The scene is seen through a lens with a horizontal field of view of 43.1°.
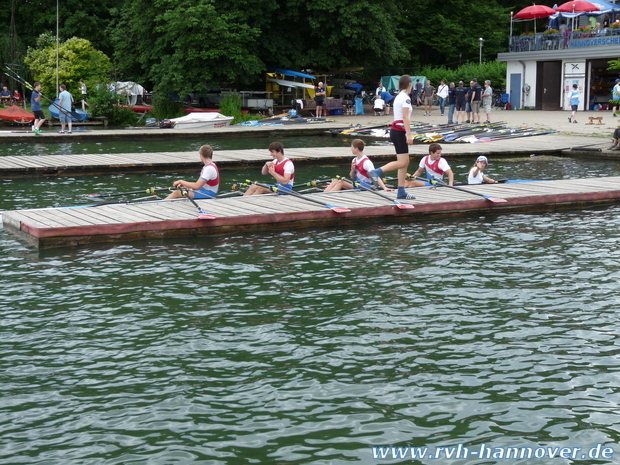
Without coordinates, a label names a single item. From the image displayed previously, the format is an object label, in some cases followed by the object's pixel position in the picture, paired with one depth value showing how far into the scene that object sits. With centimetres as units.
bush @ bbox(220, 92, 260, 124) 4106
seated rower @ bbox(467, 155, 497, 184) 1725
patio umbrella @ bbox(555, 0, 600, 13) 4694
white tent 4984
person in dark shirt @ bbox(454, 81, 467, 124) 3559
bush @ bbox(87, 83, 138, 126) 4088
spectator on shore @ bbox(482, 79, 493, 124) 3681
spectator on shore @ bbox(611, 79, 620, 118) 2867
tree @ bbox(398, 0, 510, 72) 6353
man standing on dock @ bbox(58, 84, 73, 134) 3274
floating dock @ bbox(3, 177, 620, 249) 1298
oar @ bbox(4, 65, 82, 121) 3850
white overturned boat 3653
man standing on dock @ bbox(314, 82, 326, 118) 4334
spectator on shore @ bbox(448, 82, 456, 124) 3588
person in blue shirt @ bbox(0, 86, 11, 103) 4997
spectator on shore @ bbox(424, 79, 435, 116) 4684
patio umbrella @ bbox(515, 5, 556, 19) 4928
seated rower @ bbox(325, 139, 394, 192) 1617
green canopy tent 5502
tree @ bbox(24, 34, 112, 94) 4597
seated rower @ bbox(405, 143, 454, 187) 1608
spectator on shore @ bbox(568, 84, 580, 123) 3719
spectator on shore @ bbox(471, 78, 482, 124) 3553
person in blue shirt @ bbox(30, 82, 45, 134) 3188
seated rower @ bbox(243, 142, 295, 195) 1484
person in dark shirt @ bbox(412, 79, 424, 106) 5438
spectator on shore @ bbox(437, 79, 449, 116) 4278
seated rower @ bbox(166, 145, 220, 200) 1427
